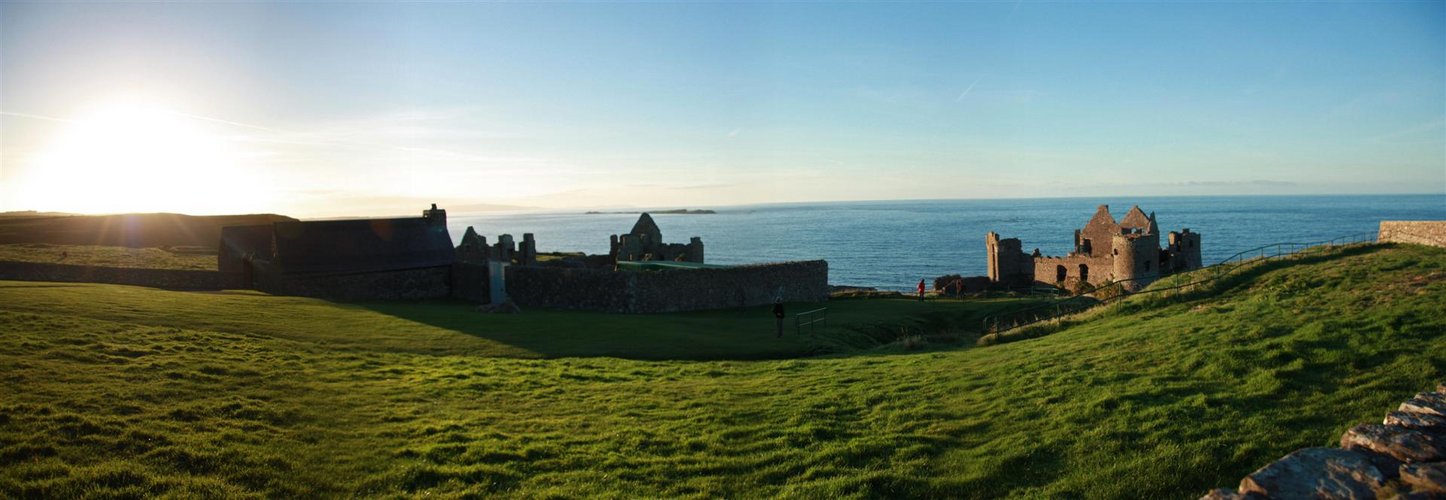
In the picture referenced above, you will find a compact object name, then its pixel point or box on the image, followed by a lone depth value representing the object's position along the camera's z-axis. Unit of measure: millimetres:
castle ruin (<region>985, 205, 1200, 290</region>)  53250
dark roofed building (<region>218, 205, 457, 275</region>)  37375
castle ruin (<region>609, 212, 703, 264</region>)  49656
